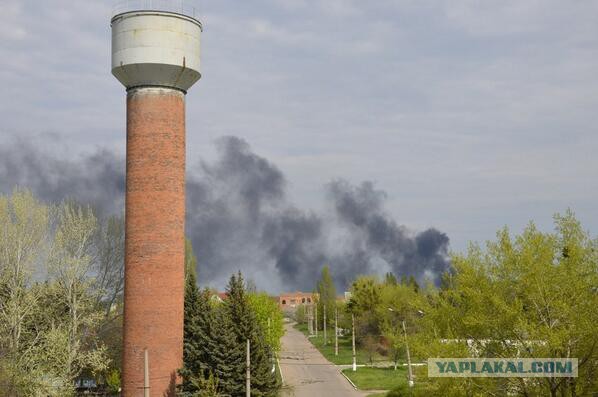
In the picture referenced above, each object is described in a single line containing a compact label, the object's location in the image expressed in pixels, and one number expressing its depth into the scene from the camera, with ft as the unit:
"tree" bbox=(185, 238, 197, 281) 218.09
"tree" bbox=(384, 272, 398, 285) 354.00
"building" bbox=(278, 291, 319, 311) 604.08
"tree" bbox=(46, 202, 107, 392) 129.39
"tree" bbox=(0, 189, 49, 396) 126.41
